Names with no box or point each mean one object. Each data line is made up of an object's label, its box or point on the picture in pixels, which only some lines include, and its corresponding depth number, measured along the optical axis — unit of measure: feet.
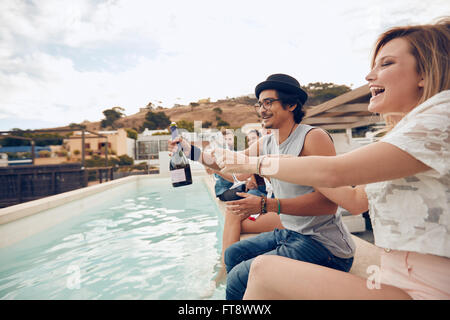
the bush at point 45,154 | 100.01
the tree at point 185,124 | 111.24
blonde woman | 2.21
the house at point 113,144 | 120.88
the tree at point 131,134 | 150.13
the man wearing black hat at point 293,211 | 4.46
